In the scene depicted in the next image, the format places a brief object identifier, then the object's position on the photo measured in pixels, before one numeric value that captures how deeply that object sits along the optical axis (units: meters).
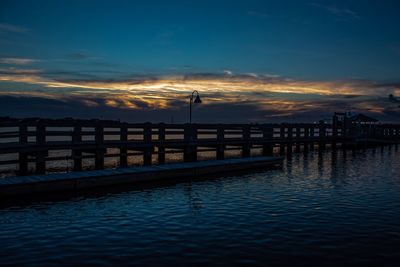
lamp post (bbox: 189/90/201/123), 27.35
